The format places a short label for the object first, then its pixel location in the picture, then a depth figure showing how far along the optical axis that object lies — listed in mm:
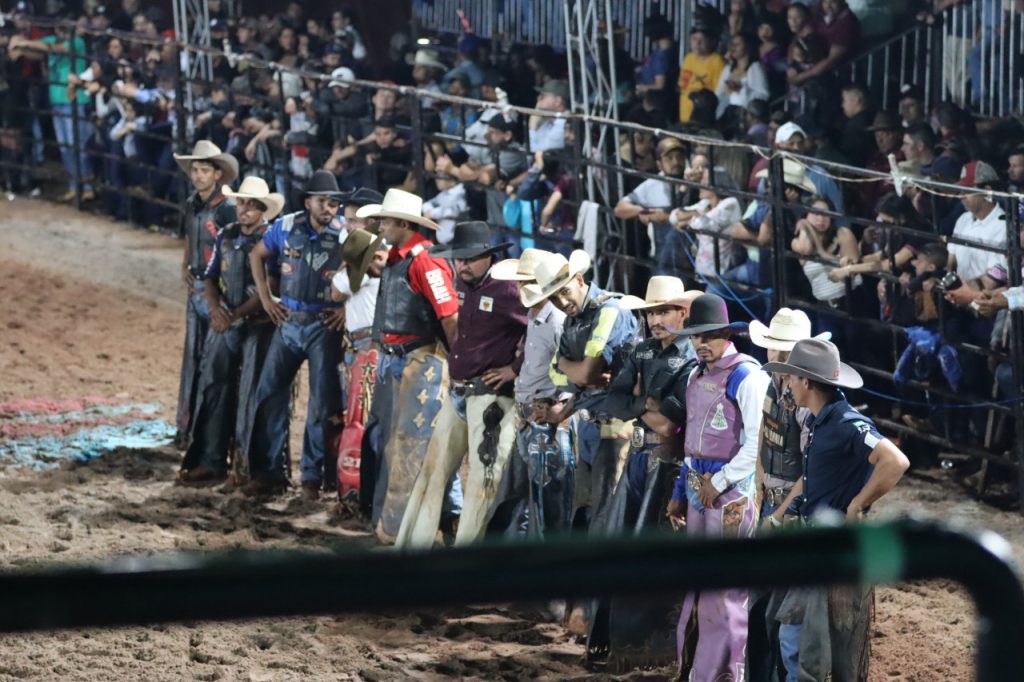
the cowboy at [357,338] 17766
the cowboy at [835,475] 11461
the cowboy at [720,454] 12516
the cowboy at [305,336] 19031
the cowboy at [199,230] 20641
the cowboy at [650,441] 13414
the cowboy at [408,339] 17250
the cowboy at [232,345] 19922
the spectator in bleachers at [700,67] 26581
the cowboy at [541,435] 14937
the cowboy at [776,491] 12175
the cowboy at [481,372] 16062
